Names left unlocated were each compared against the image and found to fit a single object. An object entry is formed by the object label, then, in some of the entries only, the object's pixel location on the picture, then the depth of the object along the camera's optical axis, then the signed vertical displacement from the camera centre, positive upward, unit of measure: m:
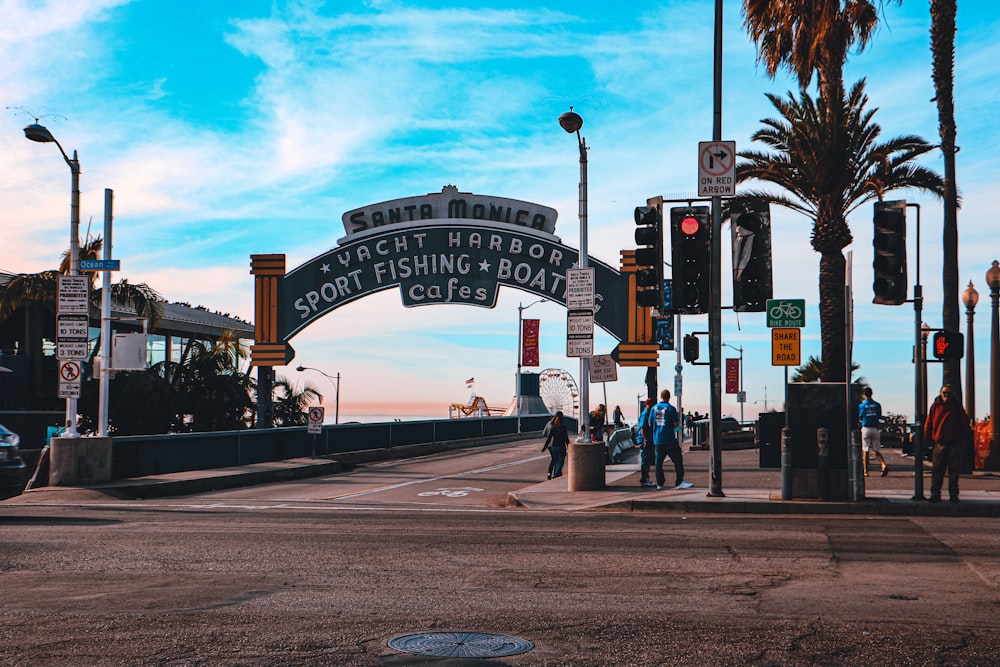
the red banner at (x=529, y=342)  56.91 +2.74
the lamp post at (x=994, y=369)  24.03 +0.63
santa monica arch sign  34.72 +4.44
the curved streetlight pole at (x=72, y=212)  20.75 +3.69
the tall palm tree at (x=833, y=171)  25.95 +5.90
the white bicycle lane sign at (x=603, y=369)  26.11 +0.58
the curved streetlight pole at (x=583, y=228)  19.31 +3.25
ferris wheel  77.50 +0.14
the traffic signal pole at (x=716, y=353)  16.48 +0.64
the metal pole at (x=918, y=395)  15.38 -0.03
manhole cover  6.06 -1.58
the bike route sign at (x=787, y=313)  26.08 +2.08
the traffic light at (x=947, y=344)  16.55 +0.83
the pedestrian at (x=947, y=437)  15.38 -0.67
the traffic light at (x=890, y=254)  15.12 +2.10
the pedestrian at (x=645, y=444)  19.66 -1.05
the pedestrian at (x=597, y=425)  27.06 -0.92
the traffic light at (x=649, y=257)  16.49 +2.27
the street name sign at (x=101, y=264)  20.31 +2.50
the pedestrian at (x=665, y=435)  18.94 -0.82
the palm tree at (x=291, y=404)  44.57 -0.69
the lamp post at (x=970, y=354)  28.52 +1.19
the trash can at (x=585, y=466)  18.88 -1.41
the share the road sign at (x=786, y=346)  27.53 +1.28
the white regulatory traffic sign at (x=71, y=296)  20.75 +1.88
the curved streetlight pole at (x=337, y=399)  77.81 -0.79
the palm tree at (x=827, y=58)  26.25 +9.29
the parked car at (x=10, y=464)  16.91 -1.31
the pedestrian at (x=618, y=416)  49.92 -1.32
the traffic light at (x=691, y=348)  18.67 +0.82
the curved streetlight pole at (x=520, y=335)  58.23 +3.24
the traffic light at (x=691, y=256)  16.92 +2.29
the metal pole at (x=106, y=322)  21.02 +1.42
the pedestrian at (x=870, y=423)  22.34 -0.68
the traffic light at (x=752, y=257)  16.28 +2.20
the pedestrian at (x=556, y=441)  24.25 -1.22
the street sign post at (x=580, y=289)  19.22 +1.96
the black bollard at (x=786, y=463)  15.99 -1.12
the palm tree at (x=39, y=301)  35.19 +3.19
